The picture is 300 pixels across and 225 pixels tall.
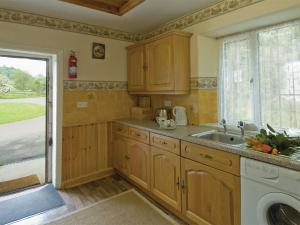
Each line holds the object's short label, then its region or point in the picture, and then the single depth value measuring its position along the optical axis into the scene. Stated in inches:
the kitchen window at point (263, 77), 75.9
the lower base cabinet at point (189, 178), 60.6
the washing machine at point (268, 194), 47.0
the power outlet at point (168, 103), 114.1
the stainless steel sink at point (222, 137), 76.6
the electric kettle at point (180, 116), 100.0
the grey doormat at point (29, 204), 82.9
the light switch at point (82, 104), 110.5
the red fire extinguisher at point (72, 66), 105.6
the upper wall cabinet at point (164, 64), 95.3
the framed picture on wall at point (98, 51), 114.5
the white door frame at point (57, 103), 102.9
